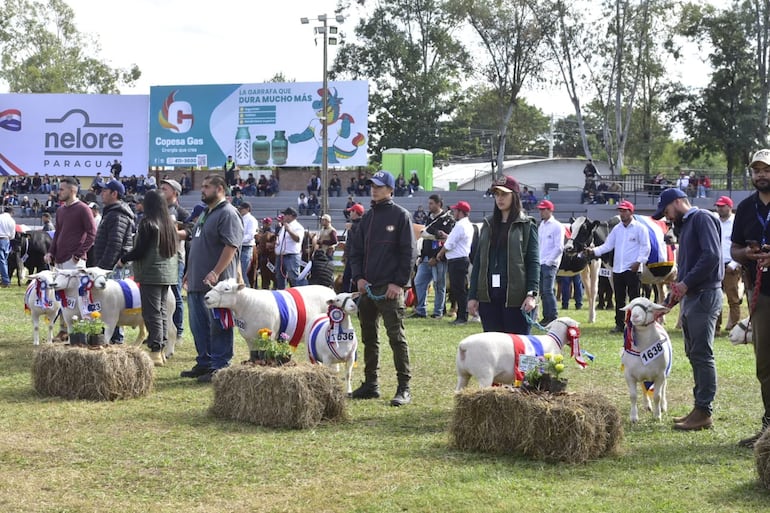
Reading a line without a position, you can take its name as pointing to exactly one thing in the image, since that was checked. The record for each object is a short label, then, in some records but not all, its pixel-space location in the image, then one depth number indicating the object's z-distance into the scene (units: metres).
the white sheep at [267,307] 9.49
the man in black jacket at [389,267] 8.83
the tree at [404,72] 57.91
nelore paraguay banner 47.81
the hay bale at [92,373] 8.83
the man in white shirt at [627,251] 14.12
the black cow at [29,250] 23.09
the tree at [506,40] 48.78
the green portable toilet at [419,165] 48.05
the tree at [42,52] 67.81
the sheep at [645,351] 7.99
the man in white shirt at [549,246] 15.16
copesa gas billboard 44.50
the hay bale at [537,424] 6.52
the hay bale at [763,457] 5.81
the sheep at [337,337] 9.02
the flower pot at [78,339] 9.20
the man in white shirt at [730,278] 14.11
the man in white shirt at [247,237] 19.41
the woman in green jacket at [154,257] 10.48
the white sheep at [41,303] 11.94
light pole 35.00
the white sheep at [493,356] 7.79
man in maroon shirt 11.85
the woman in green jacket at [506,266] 8.23
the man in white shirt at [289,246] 18.73
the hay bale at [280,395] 7.67
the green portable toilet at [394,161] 47.41
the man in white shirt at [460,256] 15.87
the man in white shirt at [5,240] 22.64
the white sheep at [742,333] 7.17
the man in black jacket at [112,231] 11.55
